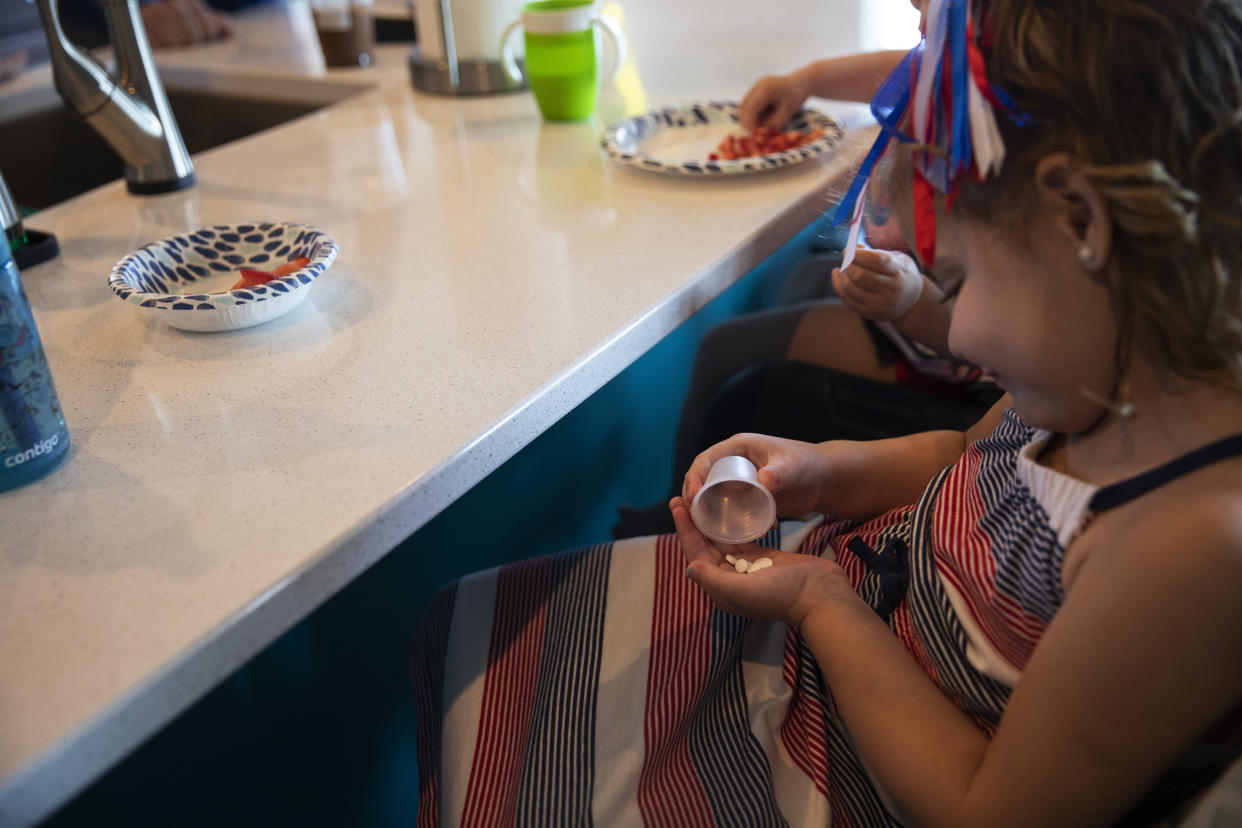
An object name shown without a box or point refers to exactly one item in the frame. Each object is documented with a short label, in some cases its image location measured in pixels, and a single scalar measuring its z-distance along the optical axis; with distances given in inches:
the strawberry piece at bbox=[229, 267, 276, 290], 34.0
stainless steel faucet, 43.1
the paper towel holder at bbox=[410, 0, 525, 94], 58.3
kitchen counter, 20.5
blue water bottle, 23.9
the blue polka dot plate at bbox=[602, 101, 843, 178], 43.7
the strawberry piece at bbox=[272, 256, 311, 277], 34.9
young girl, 19.7
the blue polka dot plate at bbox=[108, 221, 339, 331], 31.5
